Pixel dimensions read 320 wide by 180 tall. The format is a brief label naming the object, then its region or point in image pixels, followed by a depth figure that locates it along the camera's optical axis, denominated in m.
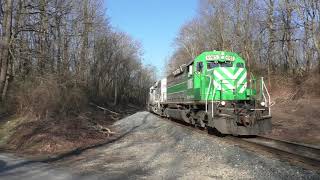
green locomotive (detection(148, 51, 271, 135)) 9.41
